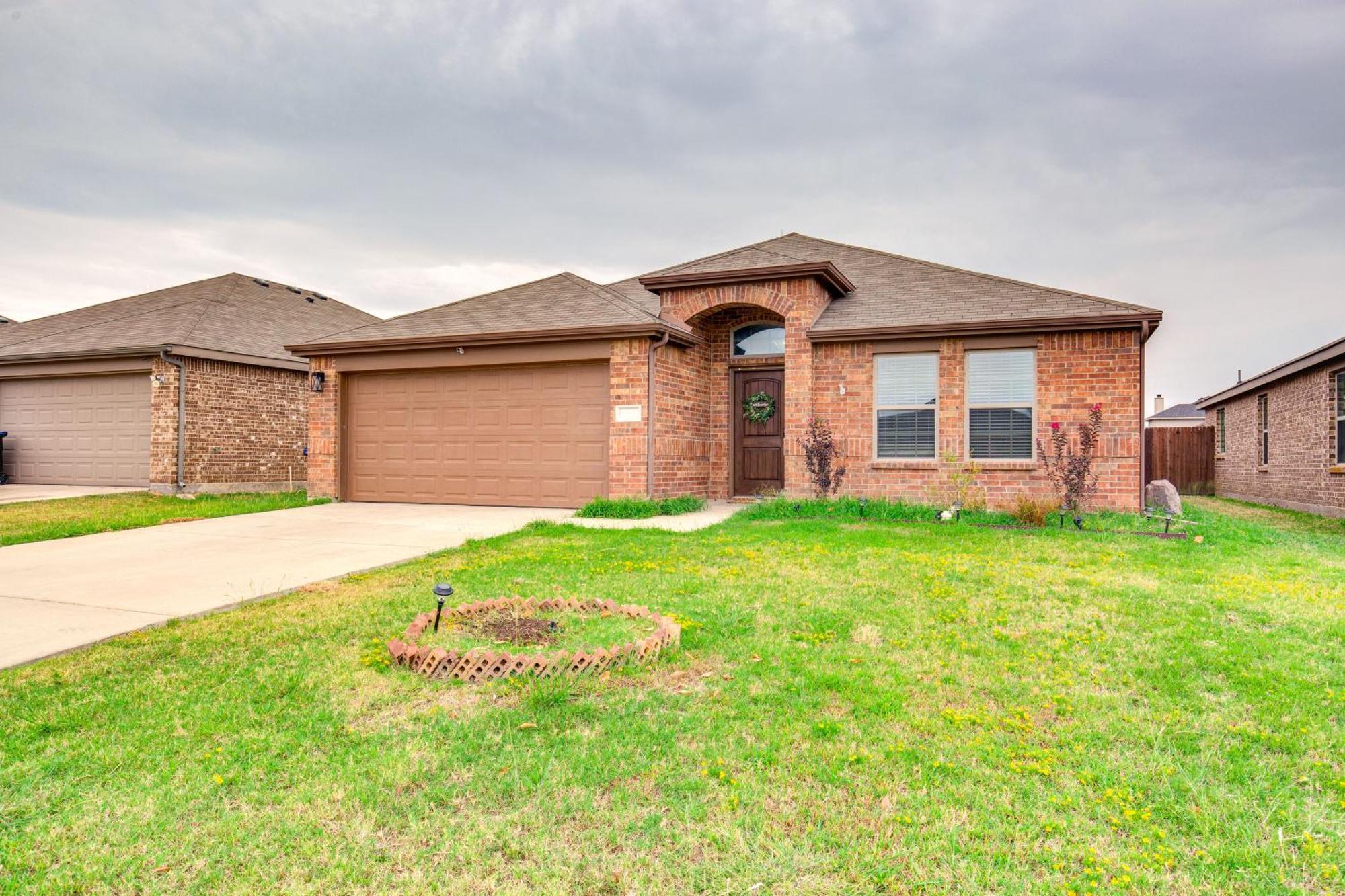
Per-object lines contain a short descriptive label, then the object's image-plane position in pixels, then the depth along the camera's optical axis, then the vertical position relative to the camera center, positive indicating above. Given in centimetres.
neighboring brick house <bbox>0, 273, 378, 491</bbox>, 1514 +112
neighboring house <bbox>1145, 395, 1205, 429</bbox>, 3916 +201
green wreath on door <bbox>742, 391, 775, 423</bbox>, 1330 +81
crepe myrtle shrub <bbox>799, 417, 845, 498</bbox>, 1180 -9
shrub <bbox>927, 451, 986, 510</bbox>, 1155 -50
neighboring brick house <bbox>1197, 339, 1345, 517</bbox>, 1288 +38
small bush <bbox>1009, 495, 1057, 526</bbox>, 980 -76
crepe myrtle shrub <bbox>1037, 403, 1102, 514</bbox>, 1050 -14
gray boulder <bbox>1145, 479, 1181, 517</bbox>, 1119 -65
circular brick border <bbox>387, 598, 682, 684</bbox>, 391 -110
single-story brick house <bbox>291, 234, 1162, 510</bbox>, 1138 +114
